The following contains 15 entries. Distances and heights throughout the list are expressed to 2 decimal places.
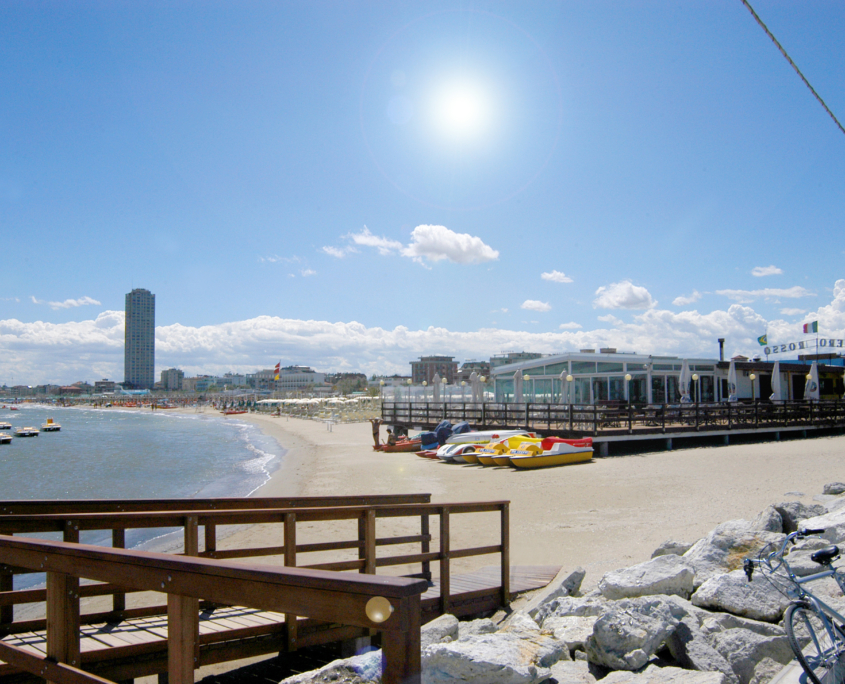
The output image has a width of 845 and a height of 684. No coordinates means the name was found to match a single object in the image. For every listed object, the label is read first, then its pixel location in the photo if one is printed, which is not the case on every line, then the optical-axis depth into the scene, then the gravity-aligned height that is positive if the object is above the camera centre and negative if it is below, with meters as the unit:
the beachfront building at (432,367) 169.49 +1.47
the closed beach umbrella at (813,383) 30.65 -0.75
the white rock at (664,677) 3.57 -1.94
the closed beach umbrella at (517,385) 28.06 -0.70
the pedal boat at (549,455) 18.48 -2.69
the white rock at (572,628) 4.55 -2.07
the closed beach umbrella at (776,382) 29.09 -0.67
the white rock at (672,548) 6.80 -2.08
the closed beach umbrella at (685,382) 27.08 -0.56
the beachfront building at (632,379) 29.62 -0.46
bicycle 3.36 -1.50
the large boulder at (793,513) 7.22 -1.83
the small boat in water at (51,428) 64.16 -5.79
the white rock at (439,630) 4.32 -1.96
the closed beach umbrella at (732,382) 29.73 -0.66
